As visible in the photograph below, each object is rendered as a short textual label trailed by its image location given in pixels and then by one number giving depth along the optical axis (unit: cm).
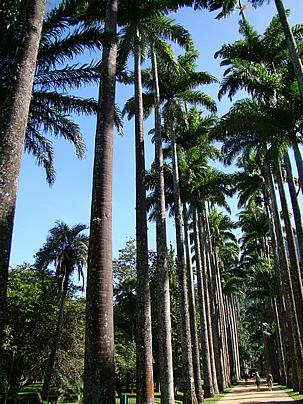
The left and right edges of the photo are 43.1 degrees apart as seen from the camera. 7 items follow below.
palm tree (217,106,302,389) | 1617
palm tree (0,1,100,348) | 1123
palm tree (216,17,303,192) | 1539
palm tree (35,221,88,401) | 2361
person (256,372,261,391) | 2855
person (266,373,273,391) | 2768
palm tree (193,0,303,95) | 1212
